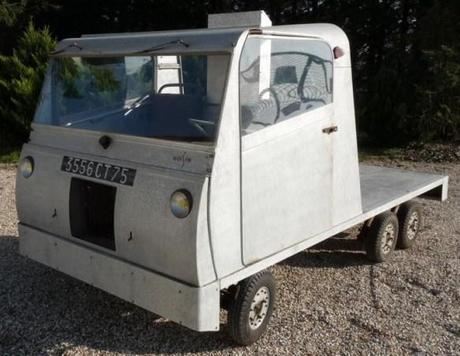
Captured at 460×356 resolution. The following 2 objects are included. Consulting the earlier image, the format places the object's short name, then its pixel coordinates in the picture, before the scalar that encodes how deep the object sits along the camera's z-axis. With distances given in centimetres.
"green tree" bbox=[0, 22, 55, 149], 988
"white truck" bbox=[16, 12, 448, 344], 304
